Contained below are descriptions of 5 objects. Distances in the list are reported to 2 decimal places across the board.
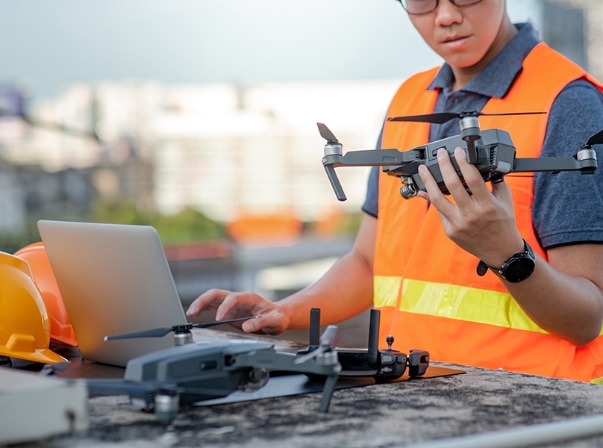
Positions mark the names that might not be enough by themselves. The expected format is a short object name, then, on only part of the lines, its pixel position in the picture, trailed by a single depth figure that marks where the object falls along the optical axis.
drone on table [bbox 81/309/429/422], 1.53
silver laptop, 1.92
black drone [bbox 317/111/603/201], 1.75
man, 2.17
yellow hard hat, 2.12
